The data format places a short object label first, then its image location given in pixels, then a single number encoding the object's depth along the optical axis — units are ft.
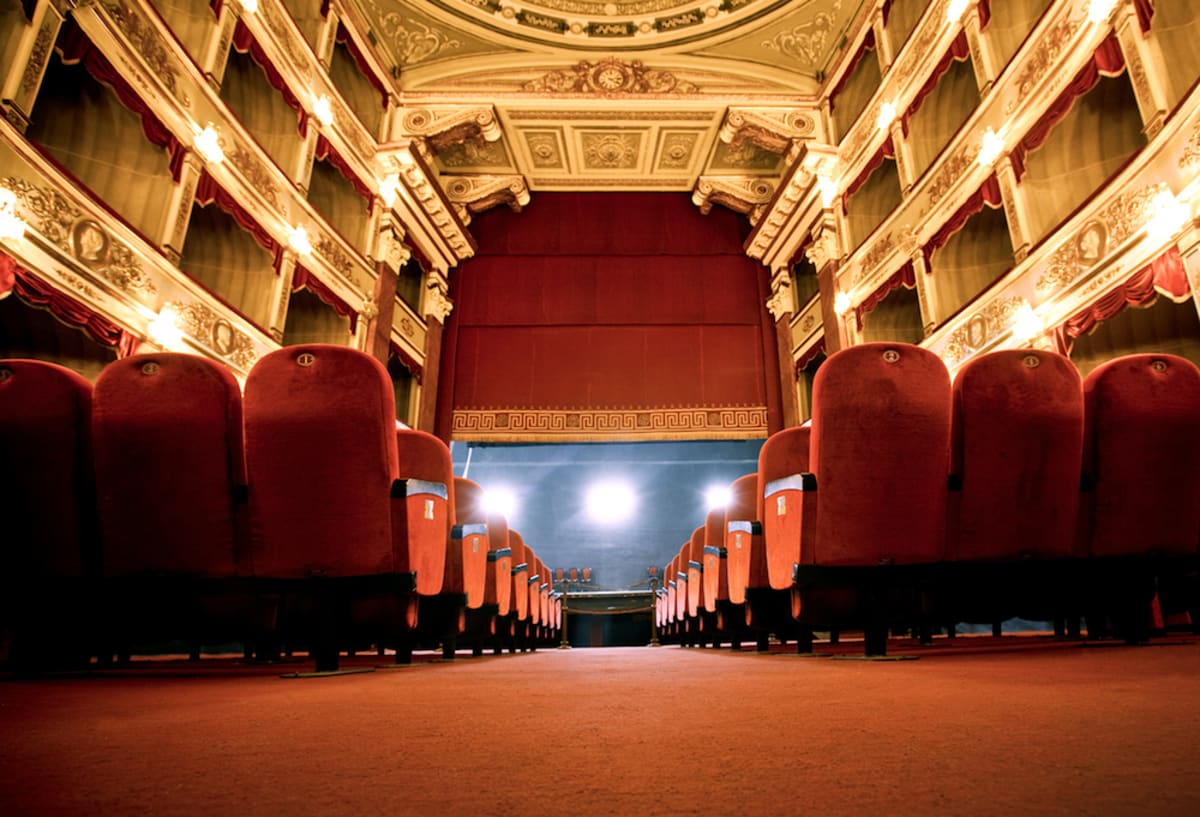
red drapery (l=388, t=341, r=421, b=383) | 24.88
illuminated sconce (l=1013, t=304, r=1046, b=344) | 15.07
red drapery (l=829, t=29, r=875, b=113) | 23.86
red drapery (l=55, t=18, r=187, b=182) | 12.73
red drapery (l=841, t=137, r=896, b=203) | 21.77
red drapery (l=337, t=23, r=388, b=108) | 23.45
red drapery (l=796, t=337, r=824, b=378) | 25.22
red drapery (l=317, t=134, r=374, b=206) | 21.44
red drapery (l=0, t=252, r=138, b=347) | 10.93
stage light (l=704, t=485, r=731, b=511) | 27.48
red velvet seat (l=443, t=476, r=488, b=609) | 7.80
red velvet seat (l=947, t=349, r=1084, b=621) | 5.61
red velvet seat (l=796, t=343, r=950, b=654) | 5.62
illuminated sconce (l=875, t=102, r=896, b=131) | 21.34
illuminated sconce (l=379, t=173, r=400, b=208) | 24.47
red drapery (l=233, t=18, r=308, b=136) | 17.93
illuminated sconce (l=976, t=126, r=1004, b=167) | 16.81
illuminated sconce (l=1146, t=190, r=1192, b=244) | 11.48
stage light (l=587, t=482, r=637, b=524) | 27.94
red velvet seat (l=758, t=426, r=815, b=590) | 6.13
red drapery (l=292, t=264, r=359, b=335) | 19.76
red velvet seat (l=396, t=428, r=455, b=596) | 5.69
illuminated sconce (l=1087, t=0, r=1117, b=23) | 13.25
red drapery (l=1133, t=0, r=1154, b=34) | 12.42
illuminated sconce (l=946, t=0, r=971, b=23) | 18.25
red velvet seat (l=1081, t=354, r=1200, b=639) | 5.76
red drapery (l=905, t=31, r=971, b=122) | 18.43
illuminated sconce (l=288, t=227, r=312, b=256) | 19.44
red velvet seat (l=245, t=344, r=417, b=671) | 5.20
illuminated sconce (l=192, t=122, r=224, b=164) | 16.16
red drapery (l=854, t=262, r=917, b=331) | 20.49
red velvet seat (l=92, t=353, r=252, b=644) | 5.07
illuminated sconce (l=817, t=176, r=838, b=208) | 24.61
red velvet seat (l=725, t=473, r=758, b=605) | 7.95
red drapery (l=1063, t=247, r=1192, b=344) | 11.54
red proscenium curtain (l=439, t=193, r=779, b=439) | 27.66
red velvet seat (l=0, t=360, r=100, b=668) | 4.99
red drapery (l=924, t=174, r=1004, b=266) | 17.01
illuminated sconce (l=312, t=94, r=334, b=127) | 20.92
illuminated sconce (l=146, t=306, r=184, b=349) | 14.28
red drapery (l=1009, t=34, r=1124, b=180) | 13.46
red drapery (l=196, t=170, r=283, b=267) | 16.40
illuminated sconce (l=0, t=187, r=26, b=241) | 10.83
